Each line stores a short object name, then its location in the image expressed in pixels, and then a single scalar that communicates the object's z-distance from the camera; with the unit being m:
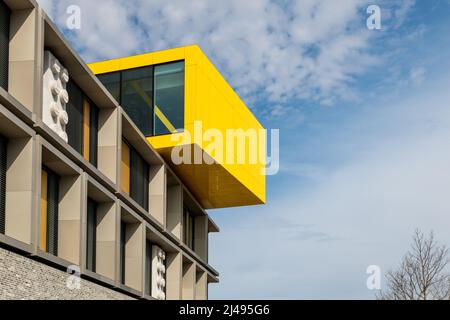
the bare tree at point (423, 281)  40.00
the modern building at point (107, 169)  20.58
